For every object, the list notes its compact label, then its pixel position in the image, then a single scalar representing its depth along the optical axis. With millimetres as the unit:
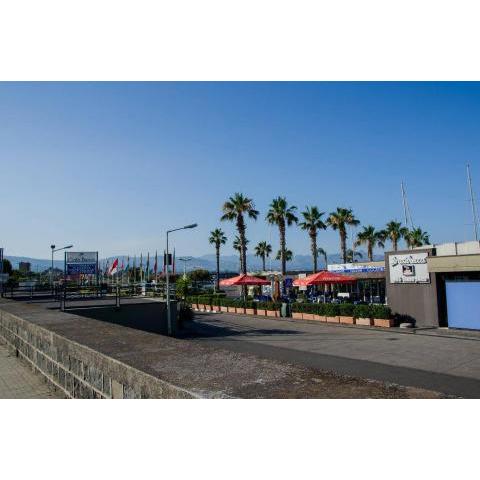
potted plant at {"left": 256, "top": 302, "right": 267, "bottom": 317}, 31291
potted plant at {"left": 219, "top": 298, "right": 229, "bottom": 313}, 34906
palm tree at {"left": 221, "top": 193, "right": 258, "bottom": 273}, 47750
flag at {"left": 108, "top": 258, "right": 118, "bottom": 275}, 29922
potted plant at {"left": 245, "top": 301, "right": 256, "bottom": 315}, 32375
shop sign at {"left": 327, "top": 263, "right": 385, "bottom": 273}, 33534
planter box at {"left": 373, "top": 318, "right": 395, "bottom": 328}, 23109
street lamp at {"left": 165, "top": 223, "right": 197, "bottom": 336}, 17844
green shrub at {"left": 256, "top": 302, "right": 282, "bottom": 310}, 30250
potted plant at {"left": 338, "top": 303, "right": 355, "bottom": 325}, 24891
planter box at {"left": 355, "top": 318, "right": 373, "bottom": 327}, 23875
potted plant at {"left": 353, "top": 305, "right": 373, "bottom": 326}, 23922
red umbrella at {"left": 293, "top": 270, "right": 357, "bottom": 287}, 27750
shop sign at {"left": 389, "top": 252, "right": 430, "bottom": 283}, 23000
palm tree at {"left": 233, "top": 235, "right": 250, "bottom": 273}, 70625
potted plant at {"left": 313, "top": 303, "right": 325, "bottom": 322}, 26719
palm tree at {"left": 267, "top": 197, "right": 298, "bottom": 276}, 48906
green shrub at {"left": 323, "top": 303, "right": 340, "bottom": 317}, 25780
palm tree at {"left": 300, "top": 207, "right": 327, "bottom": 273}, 51312
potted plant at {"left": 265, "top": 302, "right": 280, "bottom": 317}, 30250
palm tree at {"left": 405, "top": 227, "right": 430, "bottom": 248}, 56281
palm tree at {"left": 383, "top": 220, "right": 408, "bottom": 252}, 61750
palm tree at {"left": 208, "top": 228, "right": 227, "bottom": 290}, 68500
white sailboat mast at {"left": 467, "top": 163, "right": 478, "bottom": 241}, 58578
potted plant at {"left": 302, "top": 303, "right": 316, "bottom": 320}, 27281
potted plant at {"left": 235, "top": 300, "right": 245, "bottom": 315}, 33438
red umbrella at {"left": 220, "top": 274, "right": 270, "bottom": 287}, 33719
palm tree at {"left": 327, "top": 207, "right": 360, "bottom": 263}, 52062
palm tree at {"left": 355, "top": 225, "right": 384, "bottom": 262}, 66688
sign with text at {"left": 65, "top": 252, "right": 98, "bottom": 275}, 21641
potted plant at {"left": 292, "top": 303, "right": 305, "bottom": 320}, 28103
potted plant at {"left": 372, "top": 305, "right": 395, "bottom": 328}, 23125
